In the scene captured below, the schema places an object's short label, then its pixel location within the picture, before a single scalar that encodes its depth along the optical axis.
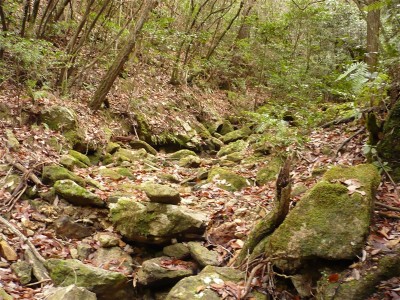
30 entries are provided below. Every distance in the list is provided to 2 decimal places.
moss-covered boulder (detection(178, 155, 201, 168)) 9.62
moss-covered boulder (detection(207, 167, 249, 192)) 7.15
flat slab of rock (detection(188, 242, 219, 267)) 4.89
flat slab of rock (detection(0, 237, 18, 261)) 4.70
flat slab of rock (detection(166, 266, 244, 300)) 3.85
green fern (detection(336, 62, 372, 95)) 5.48
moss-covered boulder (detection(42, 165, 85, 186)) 6.49
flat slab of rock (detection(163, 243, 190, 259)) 5.25
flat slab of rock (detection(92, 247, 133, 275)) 5.15
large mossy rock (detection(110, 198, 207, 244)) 5.36
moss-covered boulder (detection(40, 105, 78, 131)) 8.61
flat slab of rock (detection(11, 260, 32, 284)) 4.43
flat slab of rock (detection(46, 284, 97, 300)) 3.66
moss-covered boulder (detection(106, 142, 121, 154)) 9.48
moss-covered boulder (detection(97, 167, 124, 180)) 7.71
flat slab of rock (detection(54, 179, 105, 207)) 6.07
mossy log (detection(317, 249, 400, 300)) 3.39
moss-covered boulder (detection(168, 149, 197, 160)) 10.52
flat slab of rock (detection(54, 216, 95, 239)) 5.70
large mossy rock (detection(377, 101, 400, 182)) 4.89
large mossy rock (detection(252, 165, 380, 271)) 3.73
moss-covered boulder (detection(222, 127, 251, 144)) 12.98
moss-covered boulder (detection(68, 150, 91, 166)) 8.16
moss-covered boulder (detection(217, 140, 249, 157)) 9.86
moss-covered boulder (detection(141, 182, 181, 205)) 5.55
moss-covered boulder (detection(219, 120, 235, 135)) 14.66
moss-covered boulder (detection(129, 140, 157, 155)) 10.64
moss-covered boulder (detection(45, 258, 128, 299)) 4.34
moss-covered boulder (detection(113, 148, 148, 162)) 9.06
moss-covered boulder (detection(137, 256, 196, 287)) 4.70
